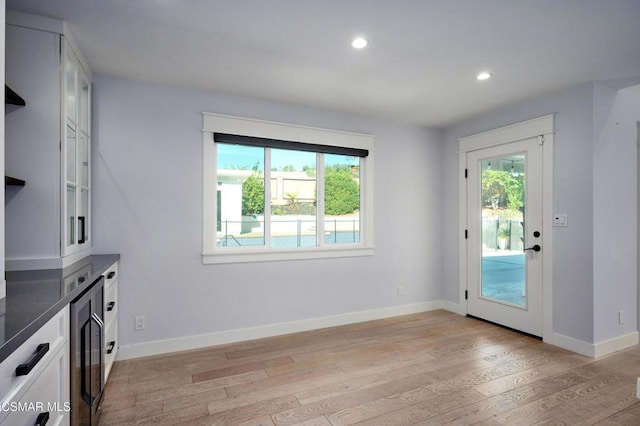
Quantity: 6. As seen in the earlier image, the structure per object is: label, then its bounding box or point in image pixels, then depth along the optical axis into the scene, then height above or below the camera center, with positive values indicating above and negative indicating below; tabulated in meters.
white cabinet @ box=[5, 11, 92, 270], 2.06 +0.43
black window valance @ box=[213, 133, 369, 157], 3.36 +0.73
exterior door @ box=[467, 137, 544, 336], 3.48 -0.25
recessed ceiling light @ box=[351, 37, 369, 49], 2.33 +1.20
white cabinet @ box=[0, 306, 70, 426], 0.98 -0.57
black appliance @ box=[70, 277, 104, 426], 1.52 -0.72
